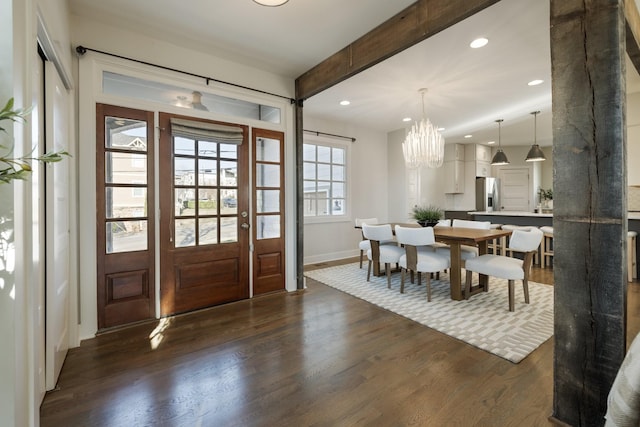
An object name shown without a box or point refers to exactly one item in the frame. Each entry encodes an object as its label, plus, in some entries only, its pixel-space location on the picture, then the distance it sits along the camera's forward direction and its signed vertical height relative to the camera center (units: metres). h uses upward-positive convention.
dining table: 3.32 -0.39
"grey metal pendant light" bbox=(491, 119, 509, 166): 5.86 +1.07
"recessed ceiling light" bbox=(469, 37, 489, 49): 2.84 +1.67
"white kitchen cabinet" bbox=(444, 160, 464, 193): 7.43 +0.92
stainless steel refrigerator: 7.70 +0.47
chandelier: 4.15 +0.96
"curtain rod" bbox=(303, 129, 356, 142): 5.40 +1.50
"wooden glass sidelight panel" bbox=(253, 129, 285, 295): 3.57 +0.02
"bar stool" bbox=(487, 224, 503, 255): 5.28 -0.63
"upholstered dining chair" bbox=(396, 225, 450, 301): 3.35 -0.52
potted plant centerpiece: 4.25 -0.08
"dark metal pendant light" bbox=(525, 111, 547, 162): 5.45 +1.07
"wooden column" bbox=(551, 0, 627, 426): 1.36 +0.04
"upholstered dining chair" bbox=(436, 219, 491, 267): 3.77 -0.49
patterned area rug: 2.44 -1.03
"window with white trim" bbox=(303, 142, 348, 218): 5.46 +0.64
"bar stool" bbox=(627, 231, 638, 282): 4.05 -0.64
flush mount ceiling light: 2.20 +1.60
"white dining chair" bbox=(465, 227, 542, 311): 3.00 -0.56
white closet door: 1.85 -0.09
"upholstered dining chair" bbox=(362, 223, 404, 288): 3.87 -0.49
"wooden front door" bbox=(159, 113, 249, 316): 2.96 +0.01
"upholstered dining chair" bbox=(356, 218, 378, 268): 4.65 -0.20
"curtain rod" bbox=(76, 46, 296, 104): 2.47 +1.45
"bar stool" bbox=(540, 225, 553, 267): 4.98 -0.66
